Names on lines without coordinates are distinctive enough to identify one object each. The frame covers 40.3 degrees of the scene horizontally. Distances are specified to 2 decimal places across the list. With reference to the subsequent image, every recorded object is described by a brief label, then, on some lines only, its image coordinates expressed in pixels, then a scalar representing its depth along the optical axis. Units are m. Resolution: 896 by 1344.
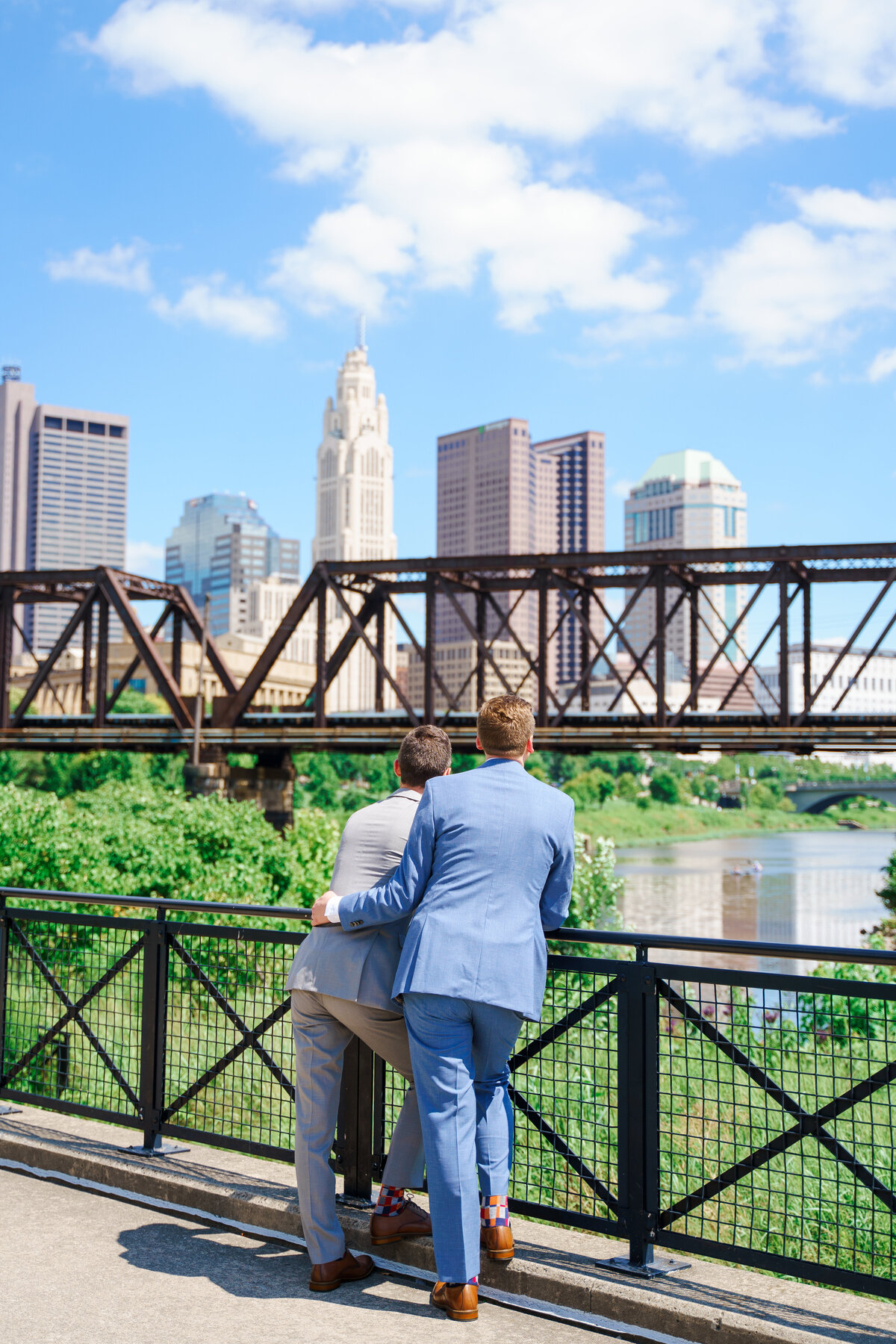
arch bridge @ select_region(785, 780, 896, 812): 97.69
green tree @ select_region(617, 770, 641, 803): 121.31
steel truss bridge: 27.84
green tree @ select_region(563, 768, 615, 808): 109.50
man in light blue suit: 4.60
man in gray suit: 4.96
